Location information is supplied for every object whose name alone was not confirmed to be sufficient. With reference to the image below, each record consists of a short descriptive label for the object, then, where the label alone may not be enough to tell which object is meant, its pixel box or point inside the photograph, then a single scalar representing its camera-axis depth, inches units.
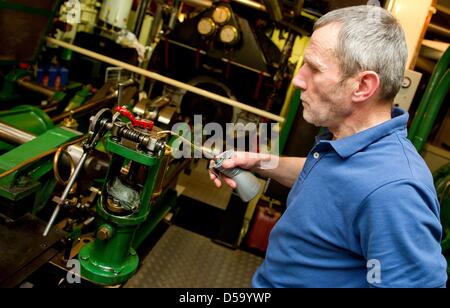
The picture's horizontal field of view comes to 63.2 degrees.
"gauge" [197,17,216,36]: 140.4
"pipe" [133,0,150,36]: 156.1
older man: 35.1
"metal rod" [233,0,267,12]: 145.8
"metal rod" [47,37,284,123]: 104.9
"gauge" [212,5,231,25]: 140.0
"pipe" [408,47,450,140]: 86.5
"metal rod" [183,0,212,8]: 147.6
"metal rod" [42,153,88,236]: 52.2
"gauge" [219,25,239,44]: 138.7
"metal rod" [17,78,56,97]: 108.3
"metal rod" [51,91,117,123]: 89.7
